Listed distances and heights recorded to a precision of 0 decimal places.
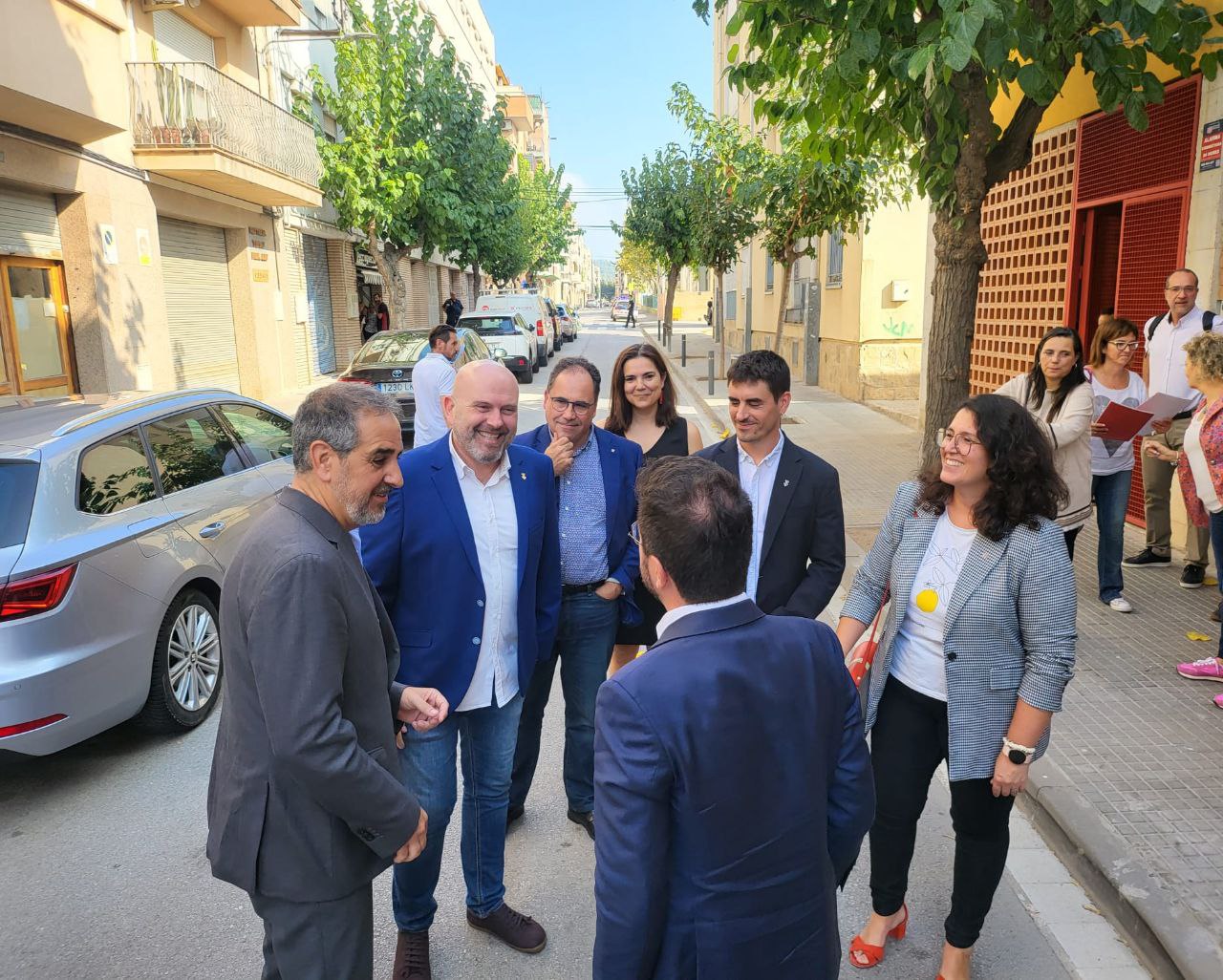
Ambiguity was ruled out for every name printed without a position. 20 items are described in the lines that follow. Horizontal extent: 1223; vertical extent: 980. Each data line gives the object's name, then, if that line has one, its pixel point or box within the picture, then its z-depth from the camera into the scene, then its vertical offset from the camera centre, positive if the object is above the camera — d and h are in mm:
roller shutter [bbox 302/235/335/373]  22300 +140
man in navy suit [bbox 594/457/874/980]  1581 -790
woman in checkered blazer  2547 -947
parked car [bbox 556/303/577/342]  41356 -734
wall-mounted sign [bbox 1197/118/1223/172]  6621 +1054
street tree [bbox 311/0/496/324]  19656 +3813
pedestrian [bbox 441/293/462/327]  28325 +41
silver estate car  3771 -1097
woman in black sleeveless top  4039 -444
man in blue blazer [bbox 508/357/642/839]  3439 -835
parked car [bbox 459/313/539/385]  22797 -684
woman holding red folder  5770 -978
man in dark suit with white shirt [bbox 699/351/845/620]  3262 -691
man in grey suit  1878 -834
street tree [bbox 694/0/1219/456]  4379 +1120
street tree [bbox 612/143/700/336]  27453 +2966
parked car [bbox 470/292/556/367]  26938 -9
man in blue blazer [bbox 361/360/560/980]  2760 -872
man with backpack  6070 -654
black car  12367 -697
